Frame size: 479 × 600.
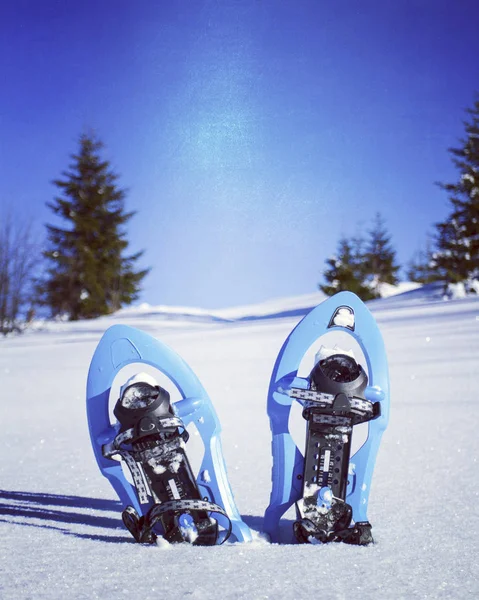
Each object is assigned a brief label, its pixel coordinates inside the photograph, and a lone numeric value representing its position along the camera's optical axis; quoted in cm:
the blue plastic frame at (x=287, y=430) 151
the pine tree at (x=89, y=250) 1725
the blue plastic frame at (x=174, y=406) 150
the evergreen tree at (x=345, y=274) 2061
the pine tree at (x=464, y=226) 1664
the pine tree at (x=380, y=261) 2261
